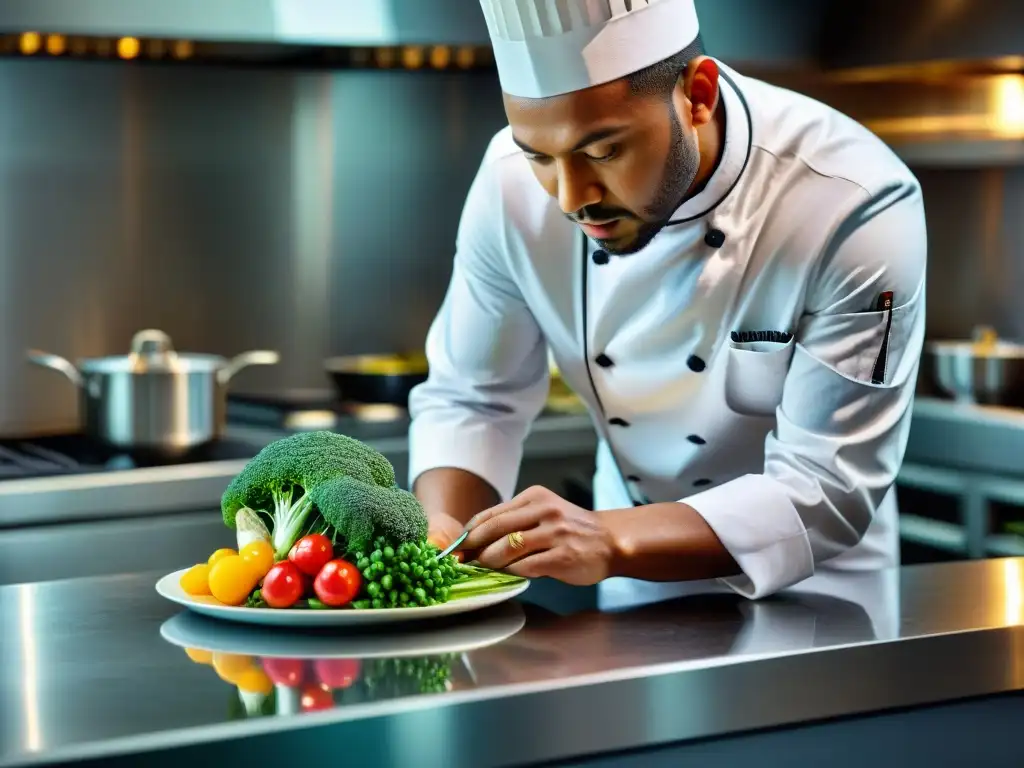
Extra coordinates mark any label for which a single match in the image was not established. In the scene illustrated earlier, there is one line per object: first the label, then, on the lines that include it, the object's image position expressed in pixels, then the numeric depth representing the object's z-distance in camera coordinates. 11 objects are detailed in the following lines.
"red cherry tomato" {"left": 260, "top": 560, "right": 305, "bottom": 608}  1.34
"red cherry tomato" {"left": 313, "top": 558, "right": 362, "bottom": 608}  1.33
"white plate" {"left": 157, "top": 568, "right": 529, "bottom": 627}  1.31
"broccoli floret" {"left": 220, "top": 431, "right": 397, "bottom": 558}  1.42
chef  1.53
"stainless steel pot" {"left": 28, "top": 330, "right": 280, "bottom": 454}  3.09
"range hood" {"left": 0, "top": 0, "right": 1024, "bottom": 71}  3.09
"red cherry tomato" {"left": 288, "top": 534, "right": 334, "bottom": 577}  1.36
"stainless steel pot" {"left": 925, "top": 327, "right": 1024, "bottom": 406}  3.60
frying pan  3.52
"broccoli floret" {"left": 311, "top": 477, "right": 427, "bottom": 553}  1.35
